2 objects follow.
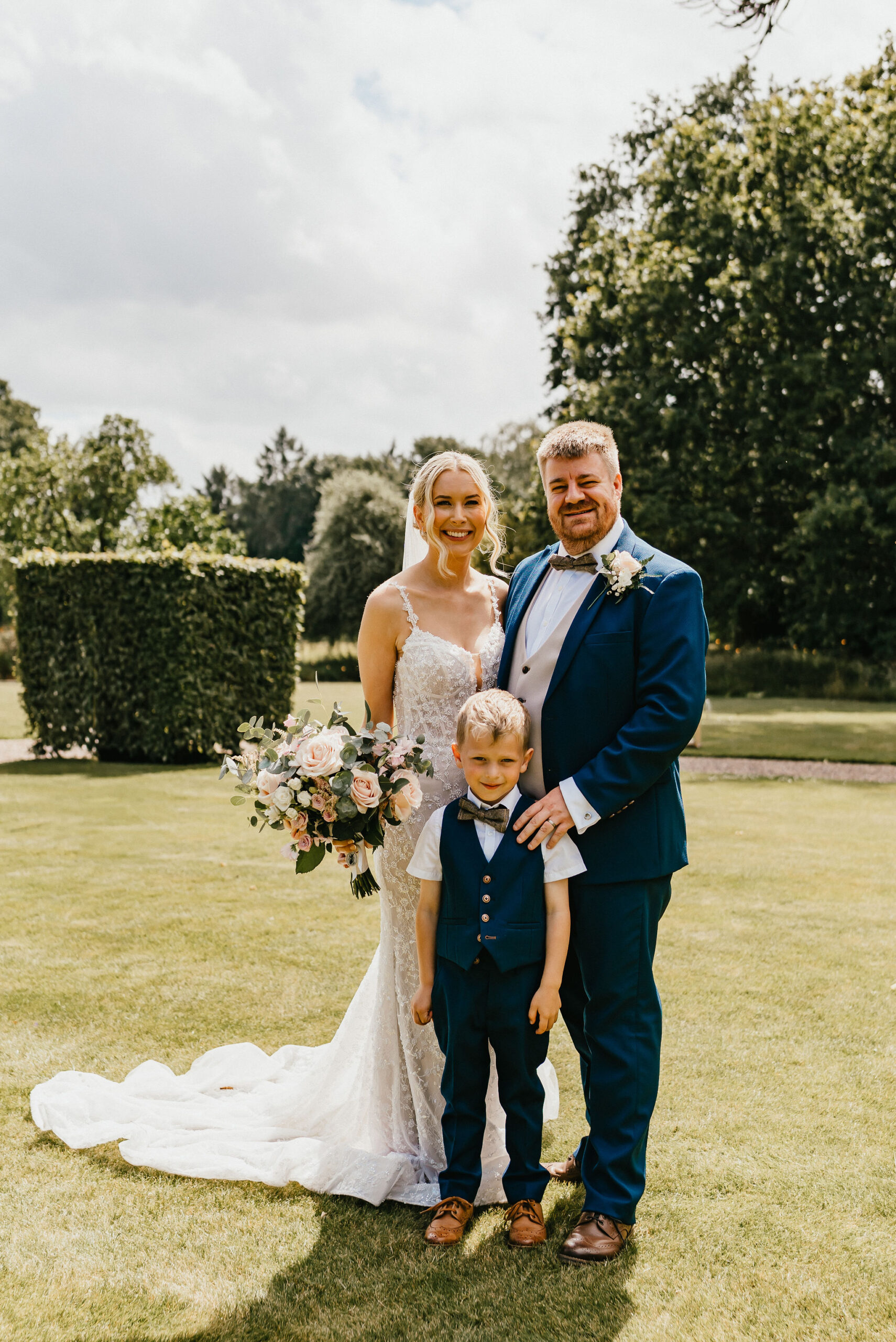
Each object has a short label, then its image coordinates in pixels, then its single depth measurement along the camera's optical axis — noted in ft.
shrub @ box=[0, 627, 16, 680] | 116.16
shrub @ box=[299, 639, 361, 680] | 119.75
